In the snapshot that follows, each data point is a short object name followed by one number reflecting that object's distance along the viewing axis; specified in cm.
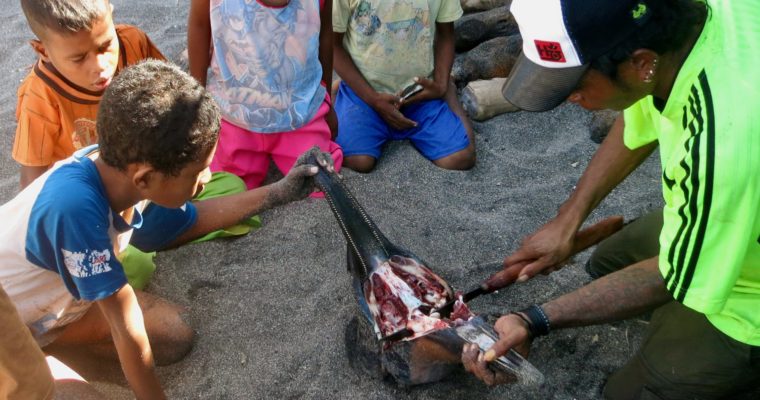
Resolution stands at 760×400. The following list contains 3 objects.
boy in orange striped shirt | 225
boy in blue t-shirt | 175
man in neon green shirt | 145
